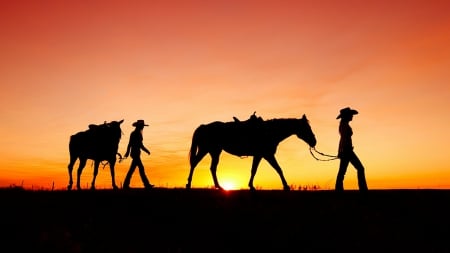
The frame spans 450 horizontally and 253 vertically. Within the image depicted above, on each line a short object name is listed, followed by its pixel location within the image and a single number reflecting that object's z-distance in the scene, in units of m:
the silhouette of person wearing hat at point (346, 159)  16.72
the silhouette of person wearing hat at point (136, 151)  19.95
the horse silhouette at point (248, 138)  19.50
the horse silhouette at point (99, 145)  23.23
